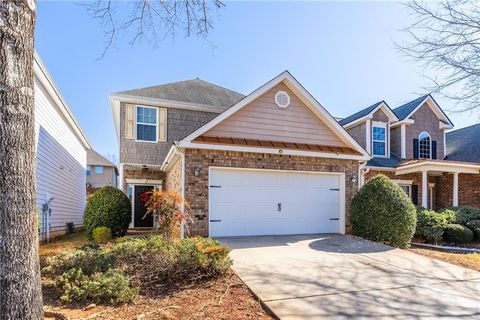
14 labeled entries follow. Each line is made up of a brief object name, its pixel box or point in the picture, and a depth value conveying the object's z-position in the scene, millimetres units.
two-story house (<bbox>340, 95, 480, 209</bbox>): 14945
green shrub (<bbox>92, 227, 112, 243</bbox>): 9336
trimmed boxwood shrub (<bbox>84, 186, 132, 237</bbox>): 9891
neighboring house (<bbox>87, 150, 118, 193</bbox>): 31525
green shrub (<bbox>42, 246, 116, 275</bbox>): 5203
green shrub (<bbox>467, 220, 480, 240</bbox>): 11609
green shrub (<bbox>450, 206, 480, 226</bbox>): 12086
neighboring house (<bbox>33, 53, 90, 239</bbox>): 9500
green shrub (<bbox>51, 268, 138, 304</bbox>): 4273
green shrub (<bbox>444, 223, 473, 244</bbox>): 11070
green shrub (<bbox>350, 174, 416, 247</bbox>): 9000
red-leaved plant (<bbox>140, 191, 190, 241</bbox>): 6953
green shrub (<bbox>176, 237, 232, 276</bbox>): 5270
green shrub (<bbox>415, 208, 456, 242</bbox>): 11048
